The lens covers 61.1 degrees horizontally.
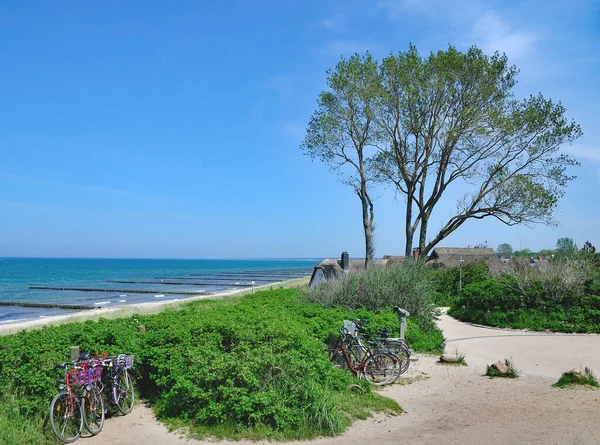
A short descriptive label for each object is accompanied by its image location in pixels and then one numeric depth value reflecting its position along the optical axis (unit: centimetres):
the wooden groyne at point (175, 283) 6728
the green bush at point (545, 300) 1571
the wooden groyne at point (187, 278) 8411
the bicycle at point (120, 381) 673
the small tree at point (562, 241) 4704
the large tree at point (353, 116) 2519
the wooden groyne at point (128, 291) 5031
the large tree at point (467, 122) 2369
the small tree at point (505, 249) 6022
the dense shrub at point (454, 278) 2678
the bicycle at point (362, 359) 873
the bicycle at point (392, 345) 906
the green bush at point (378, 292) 1330
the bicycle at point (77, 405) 593
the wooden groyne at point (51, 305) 3481
